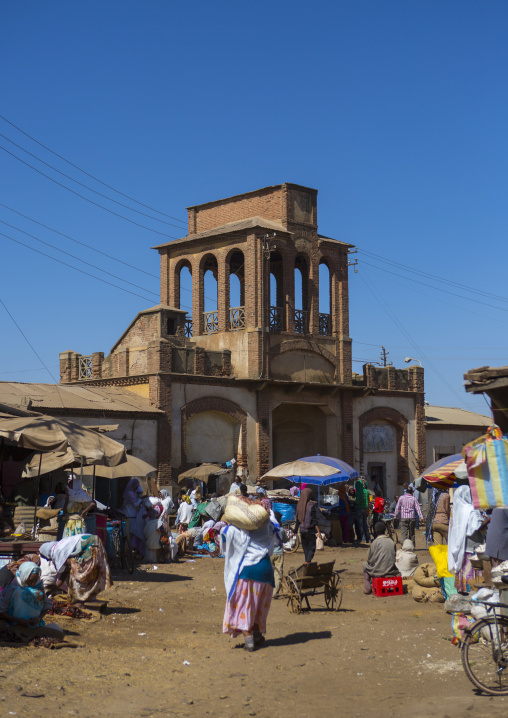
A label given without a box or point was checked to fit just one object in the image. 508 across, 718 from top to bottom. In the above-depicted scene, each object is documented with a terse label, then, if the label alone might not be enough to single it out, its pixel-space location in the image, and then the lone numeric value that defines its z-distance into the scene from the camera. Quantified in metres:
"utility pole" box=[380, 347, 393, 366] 36.31
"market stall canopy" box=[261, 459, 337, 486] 22.03
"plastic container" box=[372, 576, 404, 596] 13.87
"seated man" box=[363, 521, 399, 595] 13.75
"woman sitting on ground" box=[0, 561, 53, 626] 9.22
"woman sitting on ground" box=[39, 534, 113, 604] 11.27
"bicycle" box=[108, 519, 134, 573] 16.28
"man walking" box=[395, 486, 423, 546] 21.30
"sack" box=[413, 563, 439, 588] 13.77
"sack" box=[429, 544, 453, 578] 12.18
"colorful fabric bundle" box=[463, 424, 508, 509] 7.84
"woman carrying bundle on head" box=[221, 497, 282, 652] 9.55
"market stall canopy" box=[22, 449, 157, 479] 15.59
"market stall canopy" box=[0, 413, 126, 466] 12.68
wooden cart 12.27
